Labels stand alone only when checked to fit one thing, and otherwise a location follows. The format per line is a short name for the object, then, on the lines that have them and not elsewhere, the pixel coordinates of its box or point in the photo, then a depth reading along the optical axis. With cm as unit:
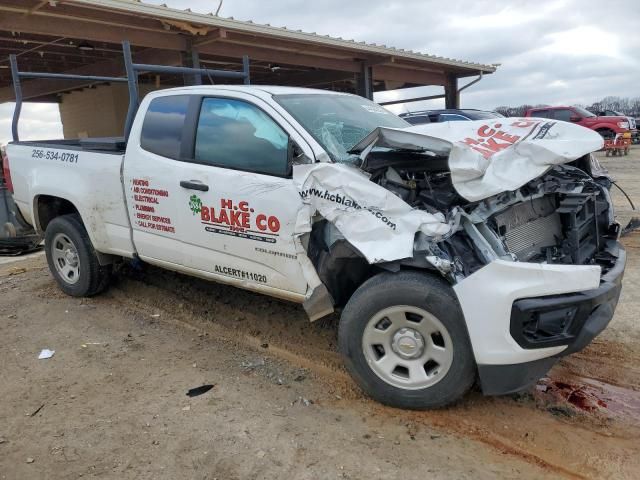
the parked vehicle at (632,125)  2390
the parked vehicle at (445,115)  1349
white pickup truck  288
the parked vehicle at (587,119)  2044
